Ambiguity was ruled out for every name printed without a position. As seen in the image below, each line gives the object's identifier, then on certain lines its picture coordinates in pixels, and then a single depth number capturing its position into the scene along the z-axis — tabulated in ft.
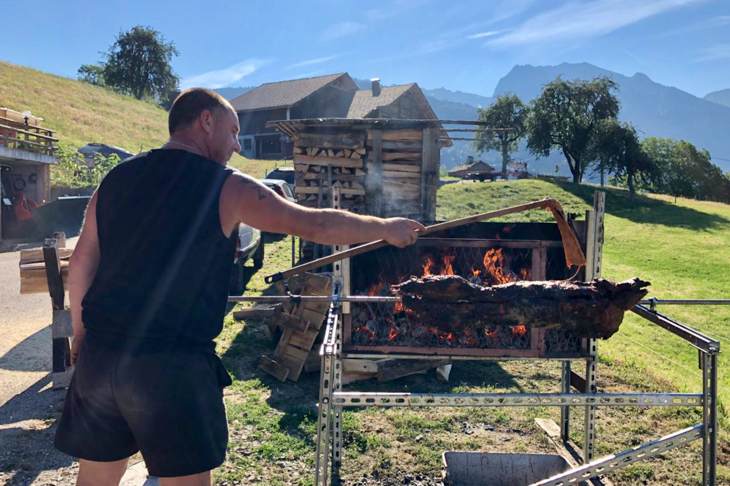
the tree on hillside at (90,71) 267.59
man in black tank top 7.09
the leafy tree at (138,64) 200.34
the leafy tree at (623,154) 109.19
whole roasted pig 10.92
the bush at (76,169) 76.79
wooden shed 36.22
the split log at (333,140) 35.88
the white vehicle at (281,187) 50.49
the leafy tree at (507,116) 180.14
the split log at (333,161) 36.32
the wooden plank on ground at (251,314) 28.50
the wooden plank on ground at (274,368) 20.74
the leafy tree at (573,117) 124.67
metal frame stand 9.75
